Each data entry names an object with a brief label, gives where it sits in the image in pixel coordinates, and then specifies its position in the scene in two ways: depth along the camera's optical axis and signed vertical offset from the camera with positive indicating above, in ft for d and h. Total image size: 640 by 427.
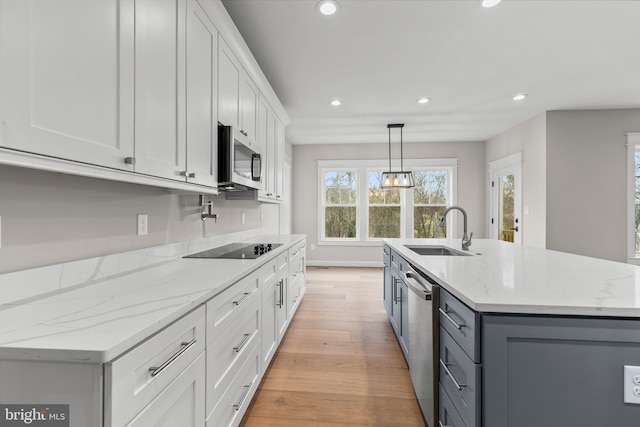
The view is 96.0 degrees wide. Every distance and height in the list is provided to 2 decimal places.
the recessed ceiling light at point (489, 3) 6.62 +4.91
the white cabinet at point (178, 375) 2.27 -1.60
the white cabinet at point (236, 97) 6.73 +3.12
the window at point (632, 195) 13.69 +0.96
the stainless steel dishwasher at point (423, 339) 4.76 -2.32
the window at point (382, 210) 20.79 +0.31
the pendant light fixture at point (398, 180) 14.87 +1.78
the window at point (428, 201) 20.56 +0.96
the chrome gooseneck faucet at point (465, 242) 8.19 -0.78
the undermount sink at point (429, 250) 9.11 -1.13
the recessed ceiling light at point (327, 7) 6.72 +4.94
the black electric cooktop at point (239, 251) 6.80 -1.00
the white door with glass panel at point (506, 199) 16.33 +0.98
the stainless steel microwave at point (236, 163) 6.73 +1.33
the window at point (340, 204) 21.09 +0.74
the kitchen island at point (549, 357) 3.22 -1.64
